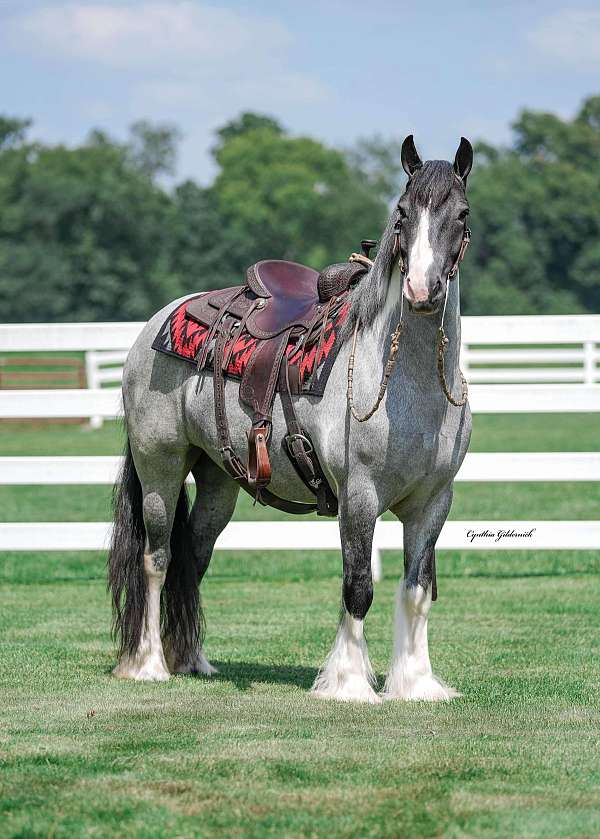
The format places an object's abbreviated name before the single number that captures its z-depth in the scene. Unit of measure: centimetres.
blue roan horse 1052
